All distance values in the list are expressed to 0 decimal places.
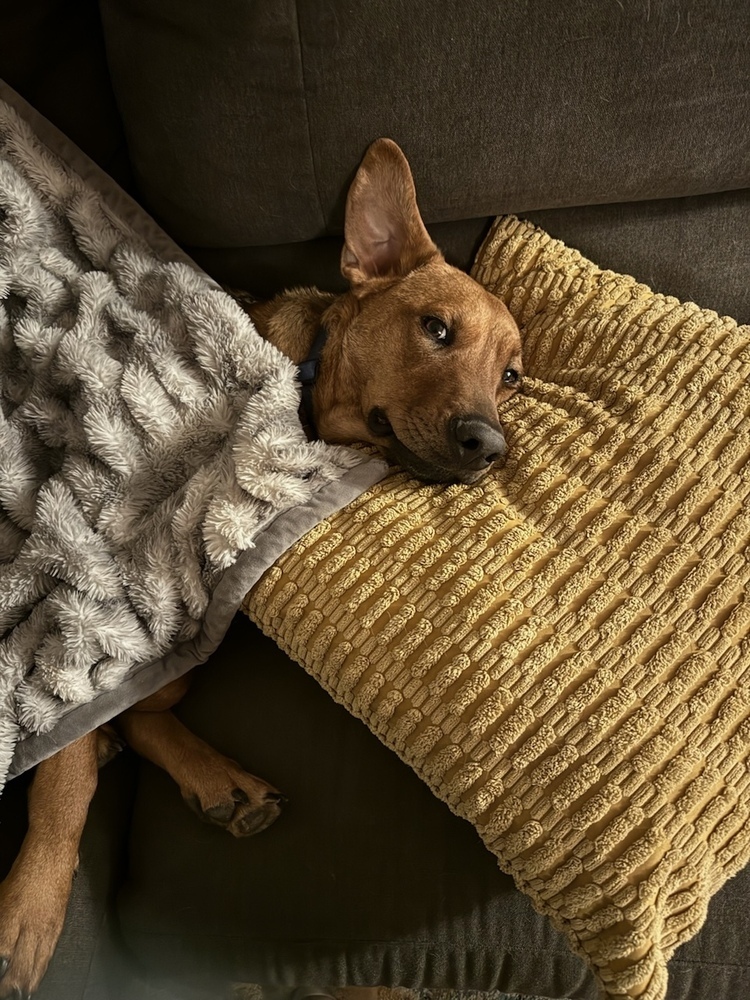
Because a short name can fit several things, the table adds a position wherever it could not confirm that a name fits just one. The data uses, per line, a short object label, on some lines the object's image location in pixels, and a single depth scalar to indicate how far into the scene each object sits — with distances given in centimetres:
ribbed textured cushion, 49
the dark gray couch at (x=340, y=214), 58
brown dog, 58
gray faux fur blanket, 58
